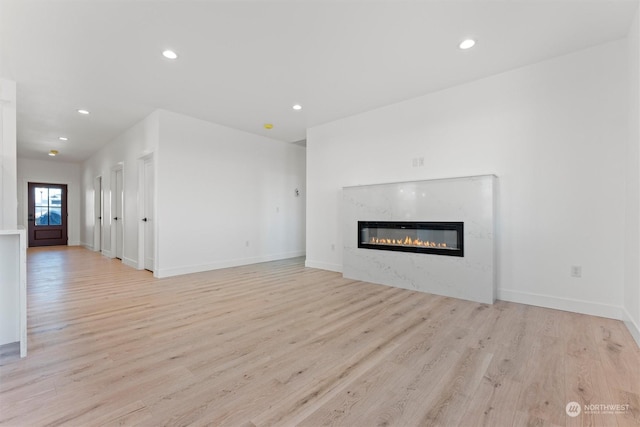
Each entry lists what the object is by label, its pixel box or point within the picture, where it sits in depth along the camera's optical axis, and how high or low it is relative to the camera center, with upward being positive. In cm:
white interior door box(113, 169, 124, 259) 646 -1
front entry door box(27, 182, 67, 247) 905 +0
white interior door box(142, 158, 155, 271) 504 -2
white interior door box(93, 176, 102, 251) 790 -6
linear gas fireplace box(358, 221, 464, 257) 358 -33
